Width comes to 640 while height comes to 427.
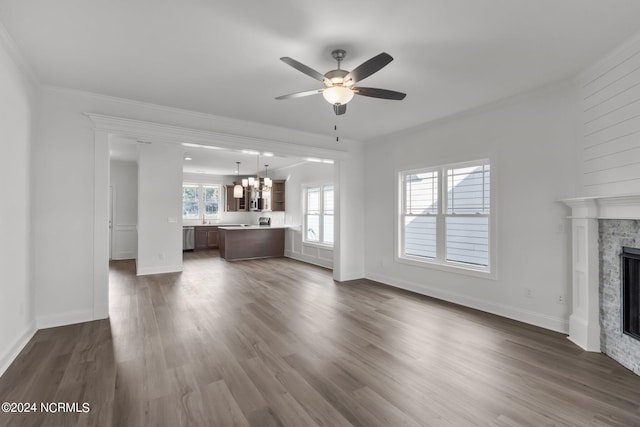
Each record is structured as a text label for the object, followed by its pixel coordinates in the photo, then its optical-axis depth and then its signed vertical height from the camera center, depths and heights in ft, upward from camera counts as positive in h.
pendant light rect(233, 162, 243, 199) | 30.71 +2.26
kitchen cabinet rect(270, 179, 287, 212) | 31.48 +1.89
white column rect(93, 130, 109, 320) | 12.32 -0.52
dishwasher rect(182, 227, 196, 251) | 33.76 -2.78
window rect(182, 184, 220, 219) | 36.01 +1.50
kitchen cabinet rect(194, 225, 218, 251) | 34.76 -2.74
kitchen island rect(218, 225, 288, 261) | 27.14 -2.67
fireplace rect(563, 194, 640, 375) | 8.66 -1.93
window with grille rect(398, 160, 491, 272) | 13.98 -0.10
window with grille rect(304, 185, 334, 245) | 24.75 -0.07
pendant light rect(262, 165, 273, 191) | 27.97 +2.71
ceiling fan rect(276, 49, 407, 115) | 7.42 +3.61
